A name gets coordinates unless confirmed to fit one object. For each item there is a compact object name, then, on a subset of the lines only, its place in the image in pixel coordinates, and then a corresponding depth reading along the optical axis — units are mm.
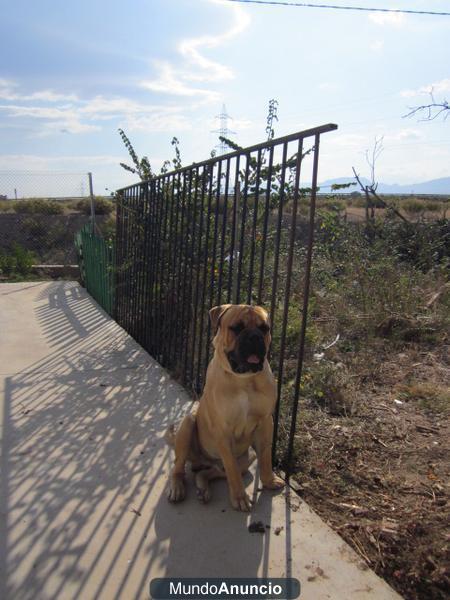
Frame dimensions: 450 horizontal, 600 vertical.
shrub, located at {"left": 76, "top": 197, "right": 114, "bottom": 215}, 25045
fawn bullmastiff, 2428
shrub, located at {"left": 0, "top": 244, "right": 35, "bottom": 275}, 12242
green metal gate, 7688
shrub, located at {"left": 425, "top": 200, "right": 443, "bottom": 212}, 29050
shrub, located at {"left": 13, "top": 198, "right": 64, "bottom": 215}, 23833
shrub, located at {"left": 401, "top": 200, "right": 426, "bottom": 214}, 29944
